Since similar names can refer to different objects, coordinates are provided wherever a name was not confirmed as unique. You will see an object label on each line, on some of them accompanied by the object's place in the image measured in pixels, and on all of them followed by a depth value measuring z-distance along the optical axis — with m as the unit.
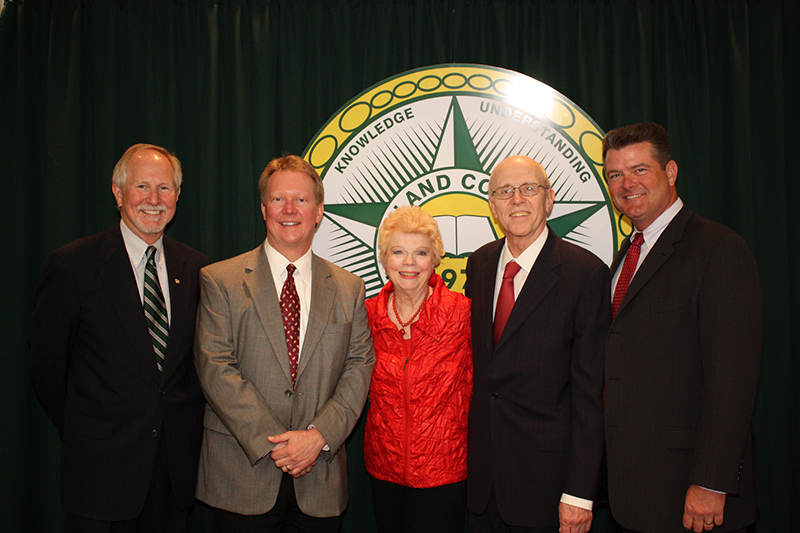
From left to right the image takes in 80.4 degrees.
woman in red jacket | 1.89
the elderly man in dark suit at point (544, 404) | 1.81
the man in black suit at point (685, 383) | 1.68
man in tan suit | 1.86
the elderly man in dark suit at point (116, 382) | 1.92
